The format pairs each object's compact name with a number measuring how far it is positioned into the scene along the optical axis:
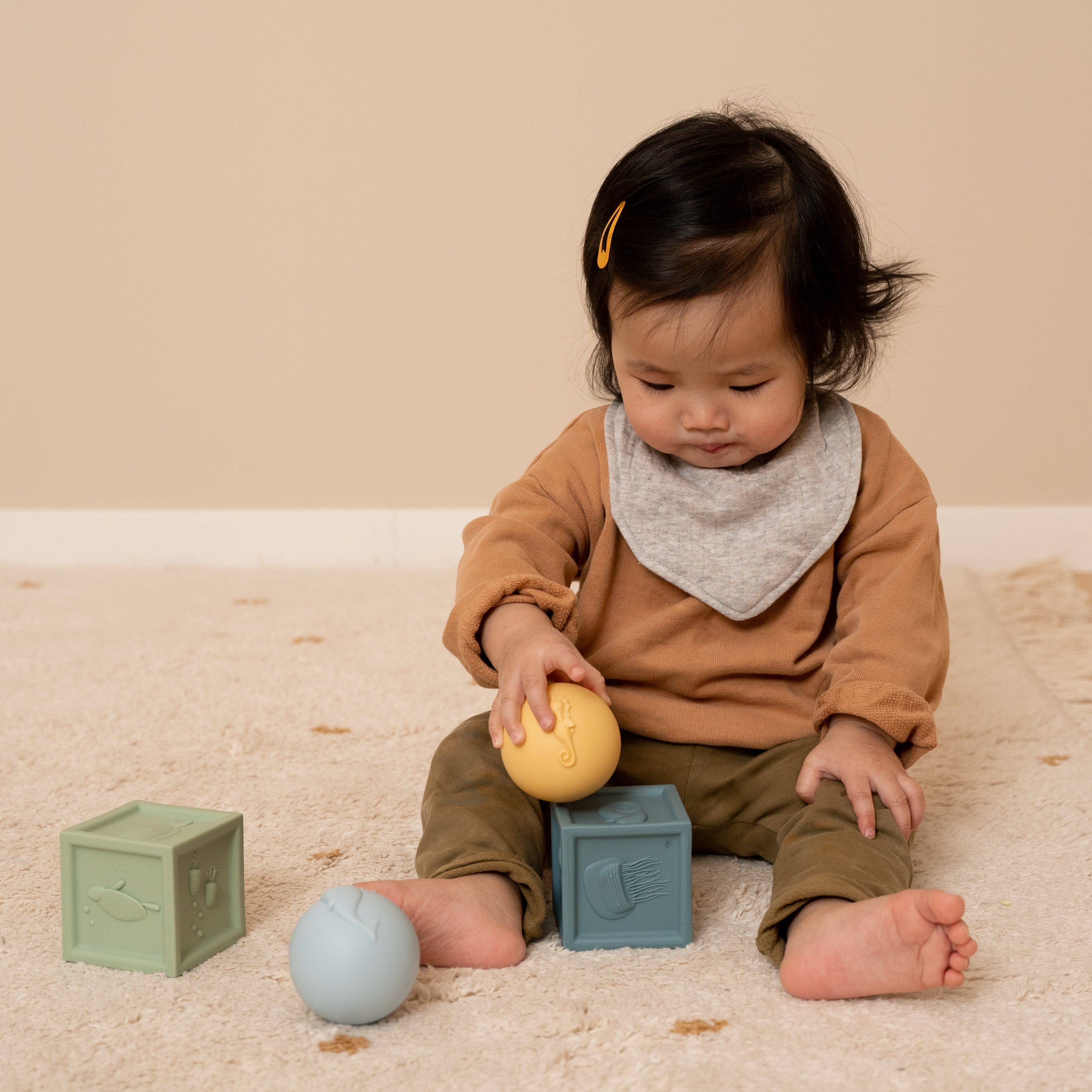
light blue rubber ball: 0.61
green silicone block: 0.68
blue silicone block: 0.72
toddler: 0.76
